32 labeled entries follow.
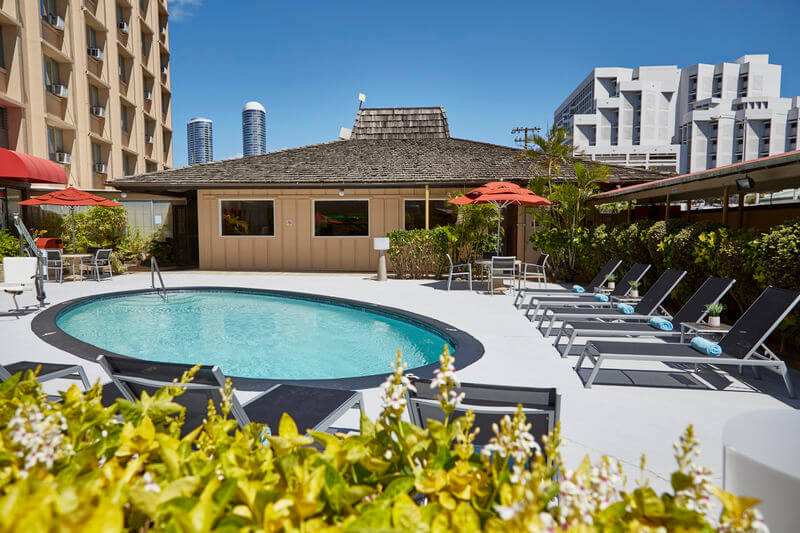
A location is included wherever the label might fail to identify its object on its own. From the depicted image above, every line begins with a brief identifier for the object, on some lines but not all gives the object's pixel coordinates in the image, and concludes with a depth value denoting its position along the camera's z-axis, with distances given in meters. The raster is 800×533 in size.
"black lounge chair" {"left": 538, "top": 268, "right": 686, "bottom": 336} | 6.39
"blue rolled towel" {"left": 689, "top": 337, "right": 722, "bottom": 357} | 4.55
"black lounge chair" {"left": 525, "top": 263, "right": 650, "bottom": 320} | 7.73
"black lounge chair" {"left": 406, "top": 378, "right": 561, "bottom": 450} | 2.21
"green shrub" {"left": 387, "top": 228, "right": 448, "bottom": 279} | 13.84
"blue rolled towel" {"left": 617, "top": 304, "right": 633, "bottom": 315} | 6.58
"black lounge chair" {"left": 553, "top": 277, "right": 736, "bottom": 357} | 5.59
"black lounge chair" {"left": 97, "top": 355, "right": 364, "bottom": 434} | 2.47
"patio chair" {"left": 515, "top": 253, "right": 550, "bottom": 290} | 13.83
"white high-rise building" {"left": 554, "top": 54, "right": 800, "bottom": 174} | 66.69
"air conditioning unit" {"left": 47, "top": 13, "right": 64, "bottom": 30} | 20.74
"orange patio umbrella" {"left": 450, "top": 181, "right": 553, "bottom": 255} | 10.77
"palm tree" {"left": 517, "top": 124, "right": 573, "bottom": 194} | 13.26
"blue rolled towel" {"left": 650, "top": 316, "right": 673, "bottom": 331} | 5.77
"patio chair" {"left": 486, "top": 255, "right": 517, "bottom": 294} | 10.80
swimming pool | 6.65
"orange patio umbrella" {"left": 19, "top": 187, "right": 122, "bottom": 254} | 12.90
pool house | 15.53
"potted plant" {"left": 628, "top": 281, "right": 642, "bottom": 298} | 7.54
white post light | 13.09
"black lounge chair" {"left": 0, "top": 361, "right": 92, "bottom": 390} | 3.87
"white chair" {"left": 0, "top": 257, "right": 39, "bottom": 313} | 8.69
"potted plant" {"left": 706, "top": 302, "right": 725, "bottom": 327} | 5.47
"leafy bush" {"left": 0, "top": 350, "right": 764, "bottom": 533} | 0.93
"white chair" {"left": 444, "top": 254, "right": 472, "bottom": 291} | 13.95
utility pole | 30.06
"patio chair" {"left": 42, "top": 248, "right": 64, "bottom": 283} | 13.05
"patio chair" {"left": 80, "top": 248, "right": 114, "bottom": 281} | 13.45
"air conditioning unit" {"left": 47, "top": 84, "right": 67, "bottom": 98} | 21.09
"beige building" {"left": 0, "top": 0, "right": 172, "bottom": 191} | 18.88
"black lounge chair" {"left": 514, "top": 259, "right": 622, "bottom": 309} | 9.11
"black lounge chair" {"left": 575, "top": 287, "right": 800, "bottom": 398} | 4.45
